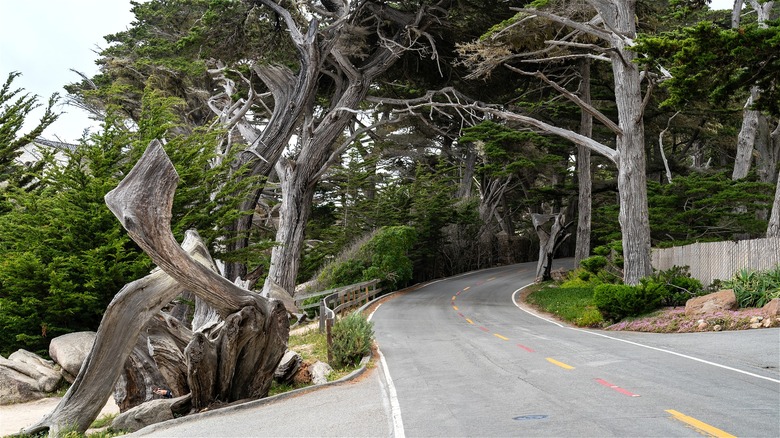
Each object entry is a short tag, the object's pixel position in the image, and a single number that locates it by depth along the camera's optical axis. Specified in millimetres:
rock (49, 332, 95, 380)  12734
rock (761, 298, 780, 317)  15030
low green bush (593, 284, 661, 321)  19047
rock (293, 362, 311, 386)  12766
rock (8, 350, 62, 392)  12719
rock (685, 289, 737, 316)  16734
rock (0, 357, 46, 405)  12211
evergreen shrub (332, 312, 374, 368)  14102
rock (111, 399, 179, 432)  9703
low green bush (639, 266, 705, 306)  19047
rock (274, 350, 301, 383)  12516
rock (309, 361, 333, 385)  12555
